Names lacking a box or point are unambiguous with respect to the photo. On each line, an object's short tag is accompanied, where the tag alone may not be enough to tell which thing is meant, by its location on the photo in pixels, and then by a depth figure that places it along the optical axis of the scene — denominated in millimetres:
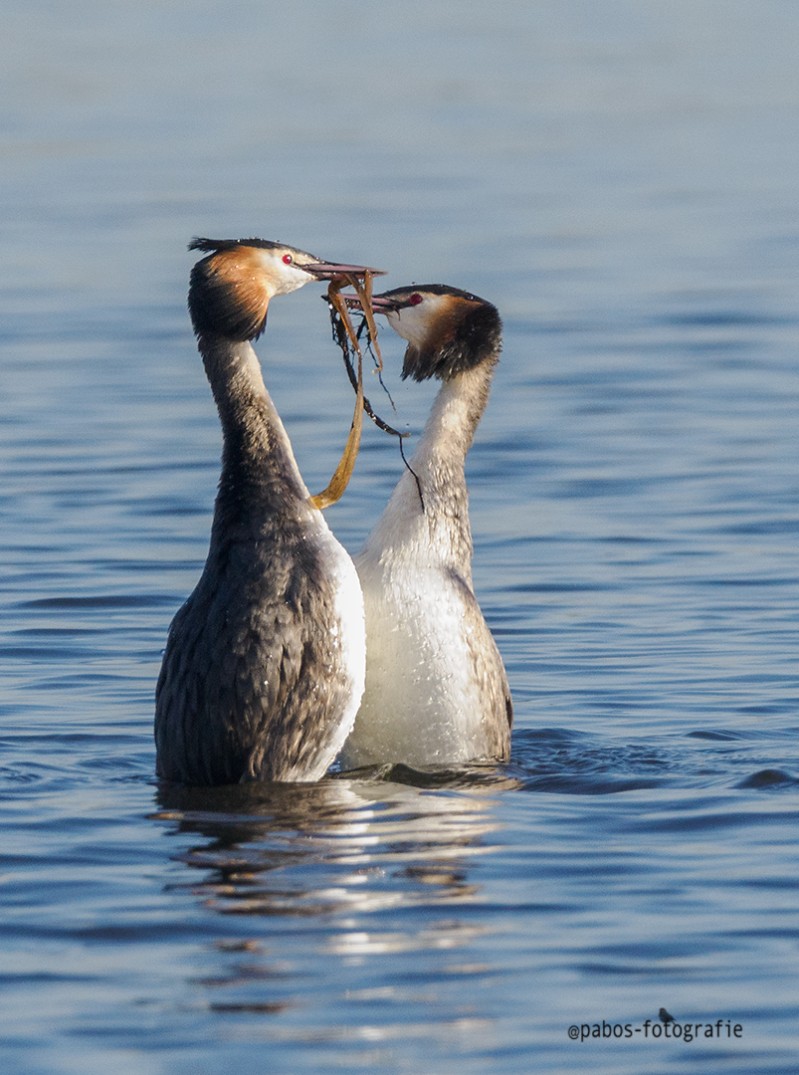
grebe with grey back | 17594
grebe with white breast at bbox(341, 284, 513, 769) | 18734
